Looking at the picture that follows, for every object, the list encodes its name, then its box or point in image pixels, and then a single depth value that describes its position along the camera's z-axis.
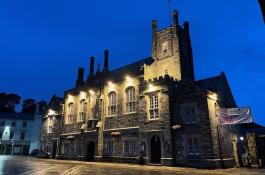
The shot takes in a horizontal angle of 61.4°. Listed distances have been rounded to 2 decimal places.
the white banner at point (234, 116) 20.27
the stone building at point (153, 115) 21.00
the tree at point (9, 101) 84.06
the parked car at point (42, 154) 36.94
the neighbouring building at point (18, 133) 57.03
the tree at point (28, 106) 87.13
